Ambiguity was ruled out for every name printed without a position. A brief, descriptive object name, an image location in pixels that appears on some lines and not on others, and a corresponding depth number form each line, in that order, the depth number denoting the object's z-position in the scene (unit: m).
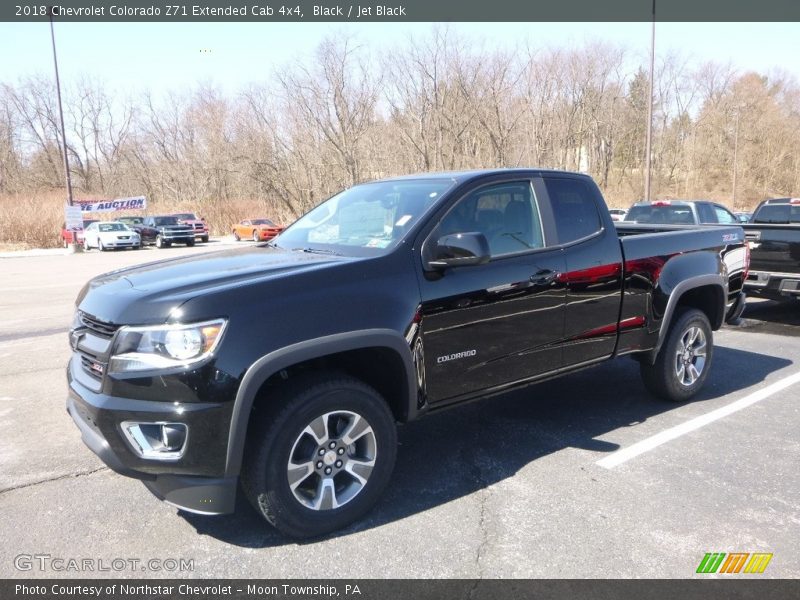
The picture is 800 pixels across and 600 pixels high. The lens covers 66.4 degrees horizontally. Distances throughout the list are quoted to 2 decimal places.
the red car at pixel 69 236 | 31.00
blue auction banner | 42.50
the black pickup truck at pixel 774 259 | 8.30
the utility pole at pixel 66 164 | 29.41
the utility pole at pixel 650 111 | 22.86
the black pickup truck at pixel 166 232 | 32.56
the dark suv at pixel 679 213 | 11.32
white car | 30.56
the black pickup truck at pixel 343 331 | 2.85
